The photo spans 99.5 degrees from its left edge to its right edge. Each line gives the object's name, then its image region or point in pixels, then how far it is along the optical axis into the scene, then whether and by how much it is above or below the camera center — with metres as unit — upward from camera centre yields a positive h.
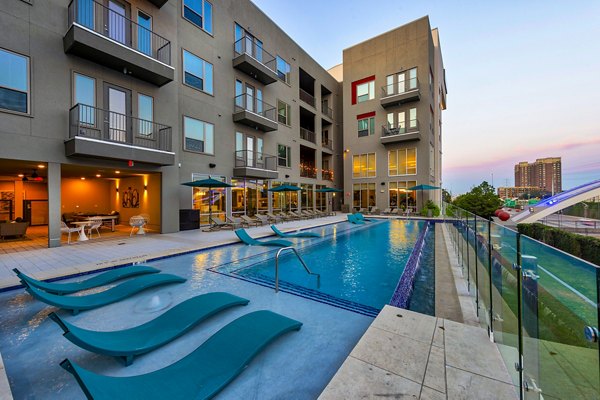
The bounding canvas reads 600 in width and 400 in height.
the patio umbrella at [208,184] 11.49 +0.67
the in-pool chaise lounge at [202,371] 1.88 -1.58
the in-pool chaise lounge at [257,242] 9.09 -1.59
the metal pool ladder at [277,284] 4.84 -1.73
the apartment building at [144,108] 8.12 +3.94
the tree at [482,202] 22.81 -0.39
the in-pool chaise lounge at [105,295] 3.70 -1.59
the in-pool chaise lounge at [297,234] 11.02 -1.58
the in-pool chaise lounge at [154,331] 2.49 -1.57
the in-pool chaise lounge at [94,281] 4.22 -1.57
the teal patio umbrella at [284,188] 15.40 +0.62
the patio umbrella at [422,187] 19.58 +0.85
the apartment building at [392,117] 21.45 +7.42
